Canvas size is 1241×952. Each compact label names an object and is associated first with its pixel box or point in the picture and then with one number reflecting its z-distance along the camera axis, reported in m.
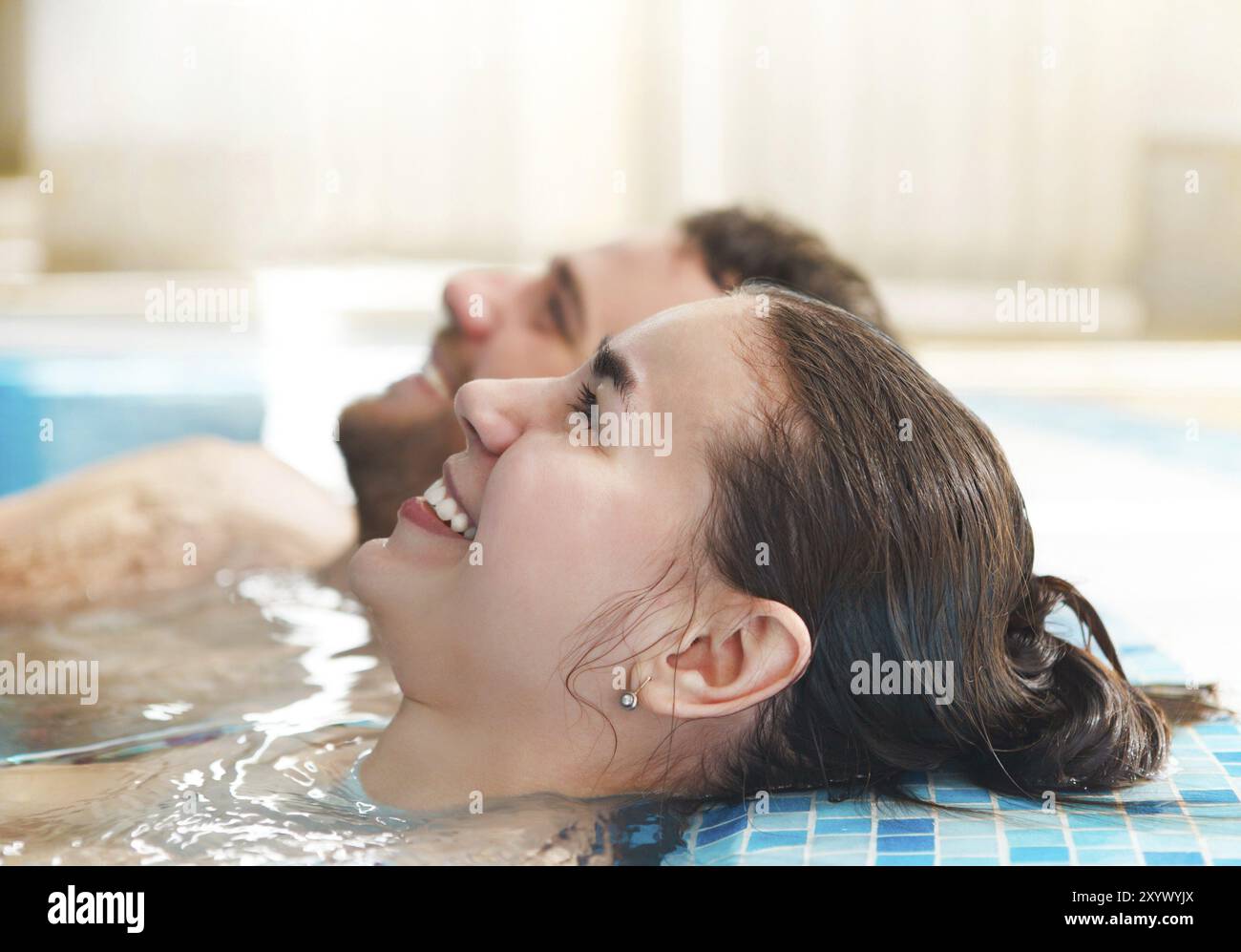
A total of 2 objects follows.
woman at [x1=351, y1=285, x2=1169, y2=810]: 1.11
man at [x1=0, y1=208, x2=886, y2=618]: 1.93
